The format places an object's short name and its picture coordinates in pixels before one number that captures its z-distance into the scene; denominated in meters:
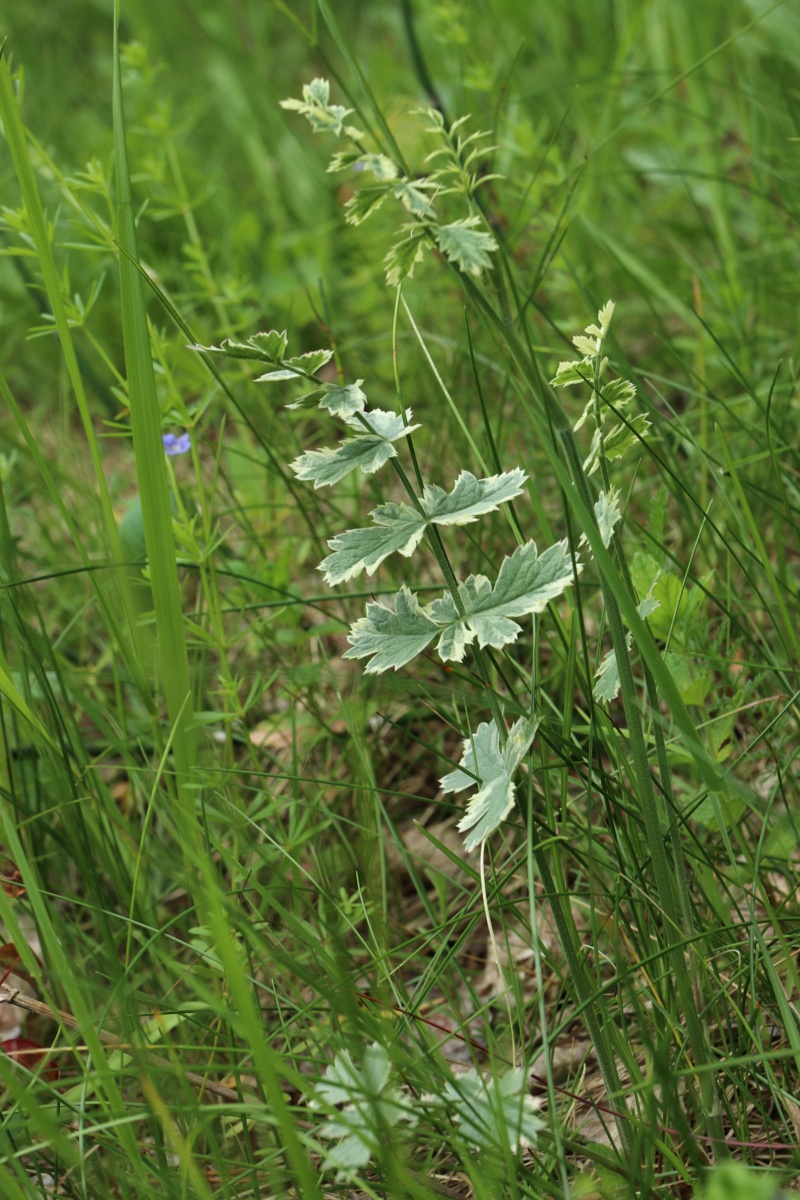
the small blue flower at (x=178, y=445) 1.00
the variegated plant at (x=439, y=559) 0.70
